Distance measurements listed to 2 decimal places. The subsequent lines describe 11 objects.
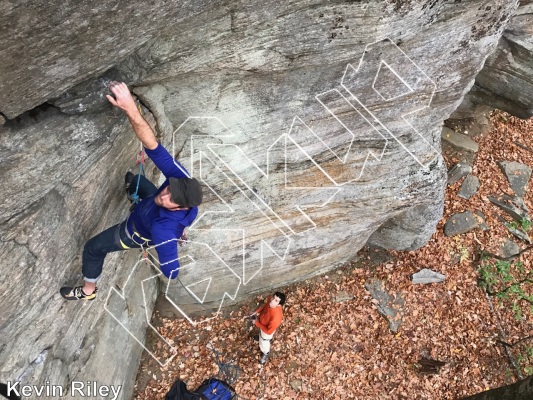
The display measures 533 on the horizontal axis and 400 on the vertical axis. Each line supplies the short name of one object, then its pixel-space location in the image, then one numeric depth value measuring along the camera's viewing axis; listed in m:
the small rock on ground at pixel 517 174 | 14.00
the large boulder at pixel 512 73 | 10.62
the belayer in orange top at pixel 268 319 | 8.97
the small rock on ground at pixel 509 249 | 12.91
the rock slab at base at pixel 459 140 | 13.66
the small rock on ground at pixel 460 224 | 12.63
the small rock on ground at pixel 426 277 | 11.73
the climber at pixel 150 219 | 4.96
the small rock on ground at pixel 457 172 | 13.30
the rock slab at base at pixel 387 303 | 11.09
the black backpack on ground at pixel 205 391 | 8.68
